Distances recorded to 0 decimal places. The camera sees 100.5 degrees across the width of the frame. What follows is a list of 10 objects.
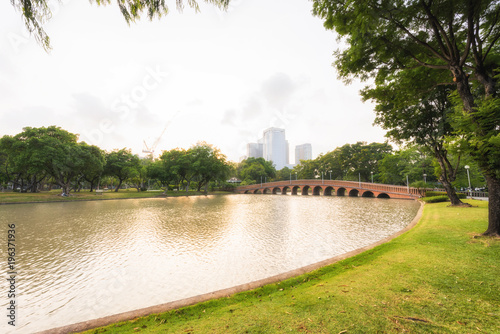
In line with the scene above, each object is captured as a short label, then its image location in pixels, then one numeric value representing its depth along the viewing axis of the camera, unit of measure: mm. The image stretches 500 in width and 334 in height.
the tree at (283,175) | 88519
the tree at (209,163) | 49094
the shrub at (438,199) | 21547
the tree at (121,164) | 46219
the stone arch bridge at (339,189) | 32922
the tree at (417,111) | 10438
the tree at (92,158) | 36000
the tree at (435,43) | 6117
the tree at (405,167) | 35781
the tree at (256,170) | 80062
